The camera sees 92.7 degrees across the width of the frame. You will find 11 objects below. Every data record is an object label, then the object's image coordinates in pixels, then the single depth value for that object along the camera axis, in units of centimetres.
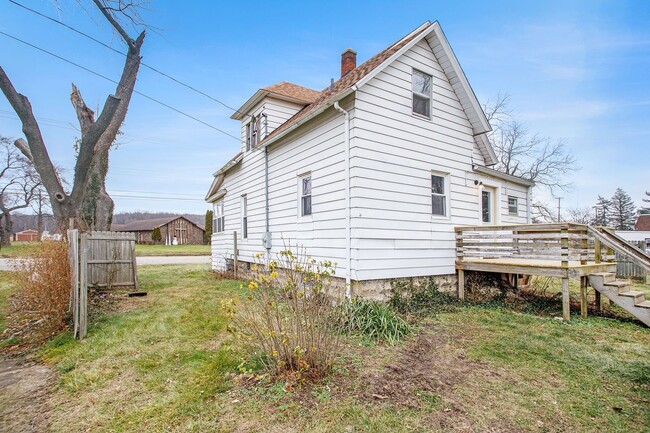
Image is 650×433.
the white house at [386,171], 664
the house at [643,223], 4413
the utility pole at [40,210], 3669
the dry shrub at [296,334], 355
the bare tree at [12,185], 3297
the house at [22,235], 7236
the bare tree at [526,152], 2373
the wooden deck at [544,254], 643
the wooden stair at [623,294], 579
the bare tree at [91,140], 691
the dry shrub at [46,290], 554
